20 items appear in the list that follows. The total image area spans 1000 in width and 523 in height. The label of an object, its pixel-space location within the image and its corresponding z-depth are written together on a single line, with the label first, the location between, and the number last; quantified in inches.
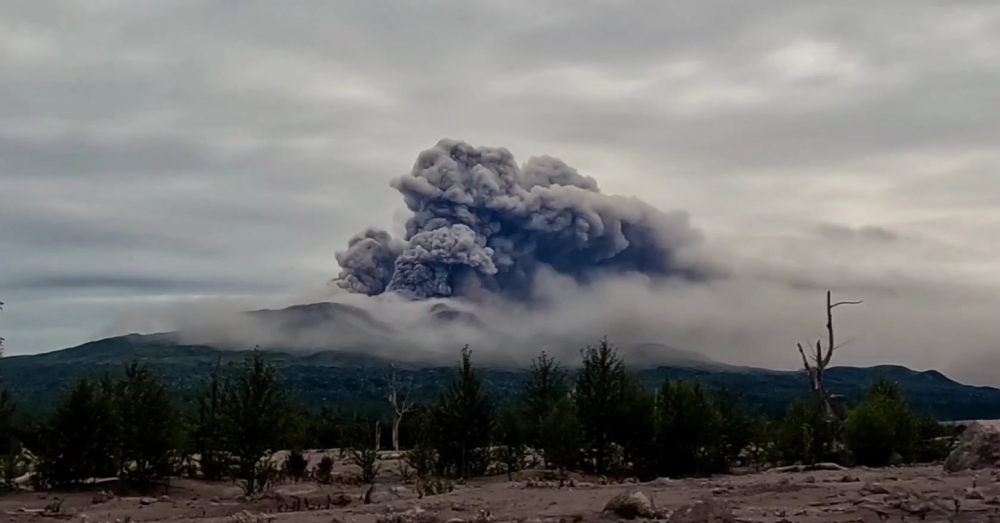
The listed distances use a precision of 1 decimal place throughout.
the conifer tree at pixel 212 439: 1283.2
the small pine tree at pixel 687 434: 1350.9
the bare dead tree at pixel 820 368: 1563.7
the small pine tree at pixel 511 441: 1438.2
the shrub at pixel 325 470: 1334.2
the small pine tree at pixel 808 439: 1413.6
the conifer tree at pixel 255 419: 1173.7
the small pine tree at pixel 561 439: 1347.2
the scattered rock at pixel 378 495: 797.9
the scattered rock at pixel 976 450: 806.5
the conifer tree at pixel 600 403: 1394.4
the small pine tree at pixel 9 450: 1123.3
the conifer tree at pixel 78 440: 1175.6
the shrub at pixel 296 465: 1401.3
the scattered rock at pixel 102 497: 987.9
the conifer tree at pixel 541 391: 1587.1
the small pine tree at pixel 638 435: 1371.8
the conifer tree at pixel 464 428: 1414.9
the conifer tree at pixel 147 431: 1219.9
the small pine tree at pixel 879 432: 1316.4
